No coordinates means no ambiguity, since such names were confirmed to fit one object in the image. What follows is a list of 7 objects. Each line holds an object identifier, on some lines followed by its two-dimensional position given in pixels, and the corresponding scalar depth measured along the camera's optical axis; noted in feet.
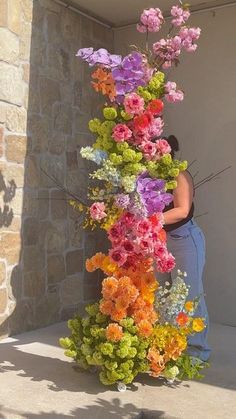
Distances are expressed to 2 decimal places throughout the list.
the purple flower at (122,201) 9.48
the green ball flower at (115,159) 9.59
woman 11.12
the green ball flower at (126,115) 9.66
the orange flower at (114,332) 9.72
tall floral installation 9.61
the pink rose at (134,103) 9.38
